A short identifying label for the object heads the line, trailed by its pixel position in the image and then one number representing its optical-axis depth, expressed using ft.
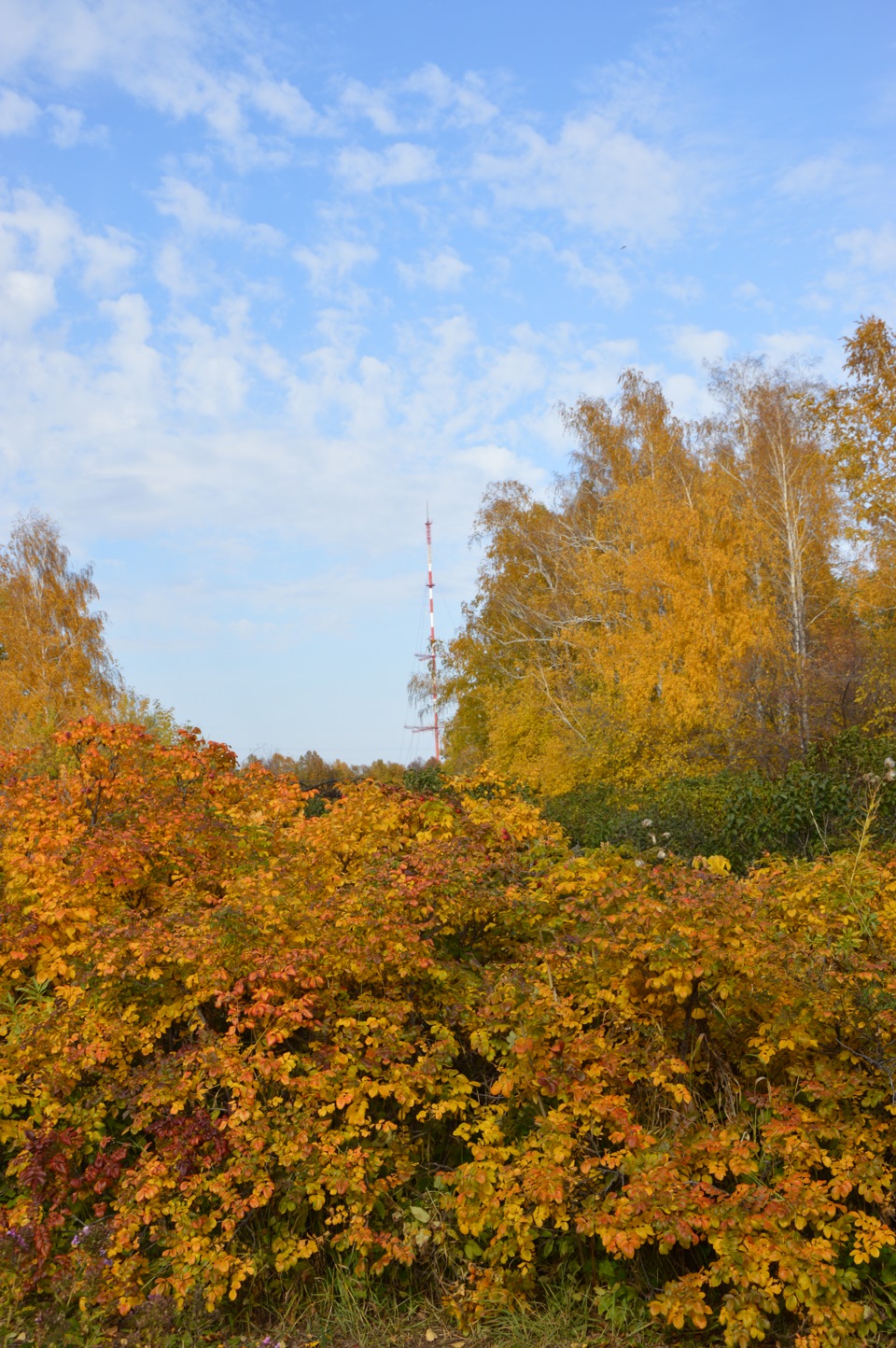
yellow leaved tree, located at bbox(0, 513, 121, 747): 79.77
